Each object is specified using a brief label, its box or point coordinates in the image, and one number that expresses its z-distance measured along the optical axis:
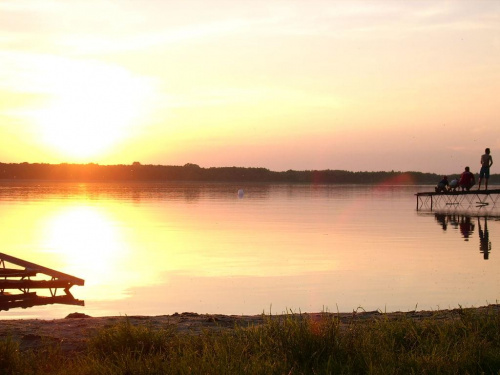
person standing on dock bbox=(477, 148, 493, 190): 39.44
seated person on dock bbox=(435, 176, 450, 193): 48.53
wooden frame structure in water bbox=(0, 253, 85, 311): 14.78
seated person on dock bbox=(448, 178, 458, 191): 45.93
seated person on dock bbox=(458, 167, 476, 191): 44.75
